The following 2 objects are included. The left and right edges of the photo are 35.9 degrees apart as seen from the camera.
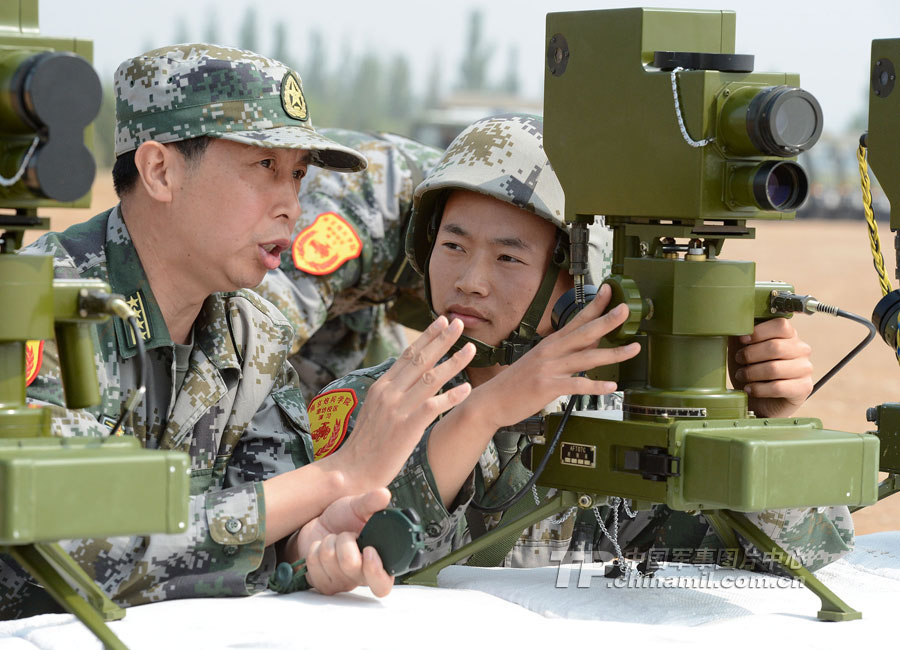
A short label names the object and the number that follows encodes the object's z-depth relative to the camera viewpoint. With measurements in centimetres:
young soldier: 267
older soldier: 298
